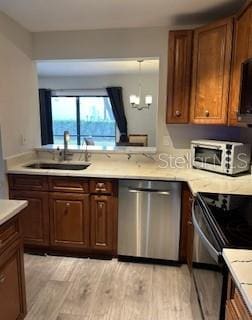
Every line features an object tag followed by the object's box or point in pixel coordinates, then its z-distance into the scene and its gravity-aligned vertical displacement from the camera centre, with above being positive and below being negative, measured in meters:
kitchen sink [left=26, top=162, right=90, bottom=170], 2.96 -0.54
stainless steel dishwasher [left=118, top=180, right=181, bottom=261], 2.42 -0.94
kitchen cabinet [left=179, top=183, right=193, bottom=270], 2.36 -0.97
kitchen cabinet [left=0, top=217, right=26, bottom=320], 1.47 -0.97
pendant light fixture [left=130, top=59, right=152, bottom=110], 6.56 +0.41
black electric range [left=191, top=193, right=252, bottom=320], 1.13 -0.57
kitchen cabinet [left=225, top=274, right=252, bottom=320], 0.86 -0.67
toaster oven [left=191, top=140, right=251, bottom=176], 2.30 -0.33
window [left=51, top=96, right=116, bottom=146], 6.93 +0.05
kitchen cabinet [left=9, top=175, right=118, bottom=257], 2.53 -0.93
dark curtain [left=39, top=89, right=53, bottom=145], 6.86 +0.13
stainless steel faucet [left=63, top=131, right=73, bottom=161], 3.06 -0.39
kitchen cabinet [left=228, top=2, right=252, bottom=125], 1.89 +0.54
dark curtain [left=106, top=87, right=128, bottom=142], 6.62 +0.27
